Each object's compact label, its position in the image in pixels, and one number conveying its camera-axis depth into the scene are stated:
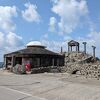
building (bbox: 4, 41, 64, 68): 15.42
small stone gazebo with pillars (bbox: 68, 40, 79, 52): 24.10
